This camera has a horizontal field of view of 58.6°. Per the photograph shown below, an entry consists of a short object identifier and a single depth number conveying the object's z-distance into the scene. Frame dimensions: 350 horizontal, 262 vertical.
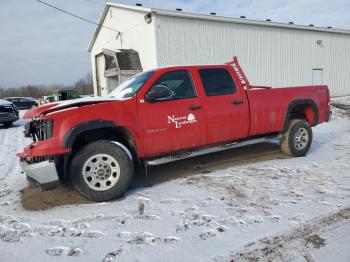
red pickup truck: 4.22
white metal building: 15.76
